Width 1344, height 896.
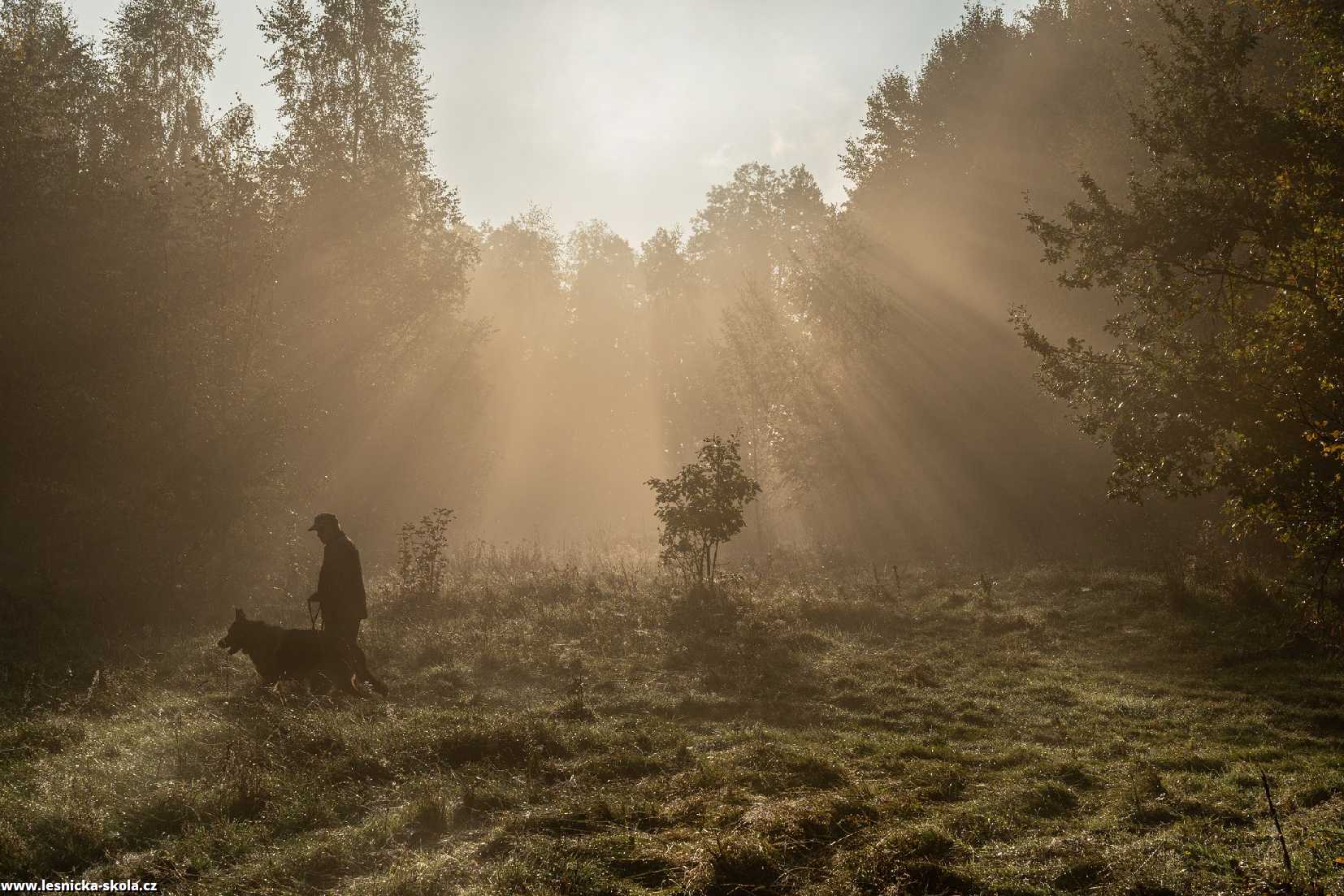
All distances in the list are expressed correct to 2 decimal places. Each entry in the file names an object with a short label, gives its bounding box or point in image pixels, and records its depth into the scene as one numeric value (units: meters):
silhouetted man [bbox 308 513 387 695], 10.81
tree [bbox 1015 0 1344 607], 9.52
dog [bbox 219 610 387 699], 10.10
